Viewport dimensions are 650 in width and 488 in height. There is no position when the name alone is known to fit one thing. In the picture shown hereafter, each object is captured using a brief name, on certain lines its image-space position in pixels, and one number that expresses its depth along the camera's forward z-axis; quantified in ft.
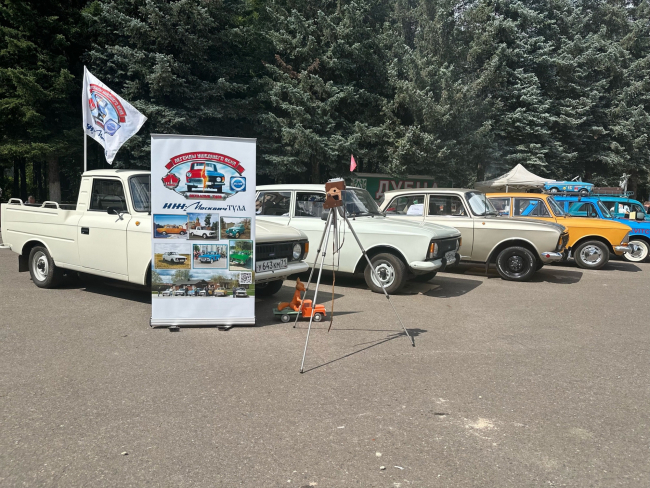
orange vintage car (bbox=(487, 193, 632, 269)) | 41.52
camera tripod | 19.48
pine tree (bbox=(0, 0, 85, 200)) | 67.00
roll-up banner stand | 20.16
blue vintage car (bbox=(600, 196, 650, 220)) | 51.01
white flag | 38.73
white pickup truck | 23.57
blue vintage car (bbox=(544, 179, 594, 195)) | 57.55
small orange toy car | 22.61
